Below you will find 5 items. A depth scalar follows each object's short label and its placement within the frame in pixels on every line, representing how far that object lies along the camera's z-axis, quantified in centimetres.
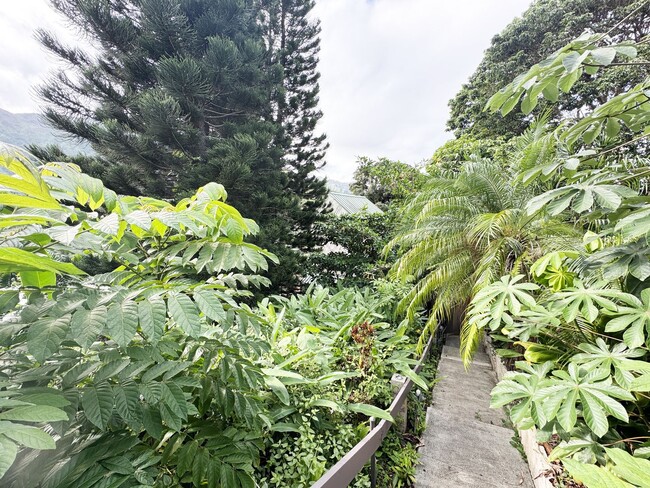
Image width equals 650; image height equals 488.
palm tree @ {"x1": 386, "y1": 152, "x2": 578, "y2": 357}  300
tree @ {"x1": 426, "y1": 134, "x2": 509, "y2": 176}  578
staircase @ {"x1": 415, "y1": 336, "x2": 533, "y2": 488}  190
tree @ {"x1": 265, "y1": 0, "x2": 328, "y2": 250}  772
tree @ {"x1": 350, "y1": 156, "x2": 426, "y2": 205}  621
